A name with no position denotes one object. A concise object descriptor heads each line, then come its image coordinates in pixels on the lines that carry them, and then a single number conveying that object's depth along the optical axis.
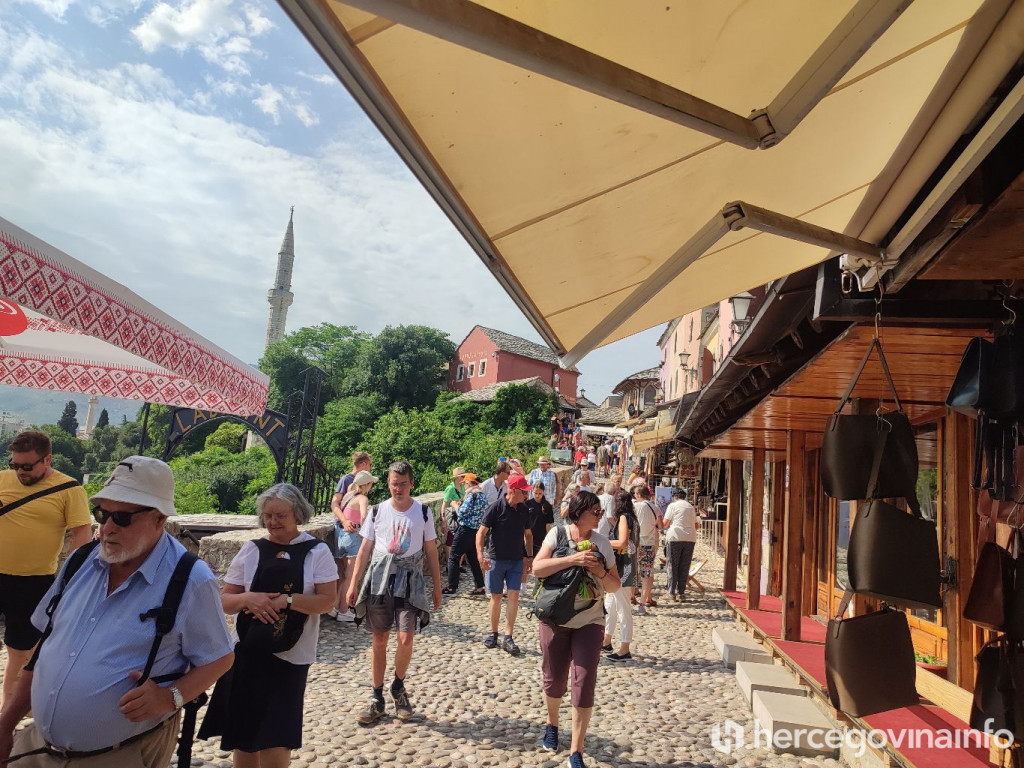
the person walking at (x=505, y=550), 6.68
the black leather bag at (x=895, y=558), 2.26
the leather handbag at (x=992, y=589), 2.29
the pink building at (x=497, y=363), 51.06
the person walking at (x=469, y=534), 8.74
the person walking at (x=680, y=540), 9.41
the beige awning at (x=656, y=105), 1.25
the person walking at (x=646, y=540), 9.23
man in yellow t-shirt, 3.84
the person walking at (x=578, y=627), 4.02
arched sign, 8.26
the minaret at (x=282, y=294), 86.28
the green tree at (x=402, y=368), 48.47
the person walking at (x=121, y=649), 2.12
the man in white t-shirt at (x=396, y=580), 4.64
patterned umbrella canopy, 2.90
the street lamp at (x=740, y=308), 7.62
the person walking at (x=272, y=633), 3.00
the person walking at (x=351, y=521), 6.45
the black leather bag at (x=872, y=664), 2.34
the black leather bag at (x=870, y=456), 2.42
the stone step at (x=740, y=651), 6.67
